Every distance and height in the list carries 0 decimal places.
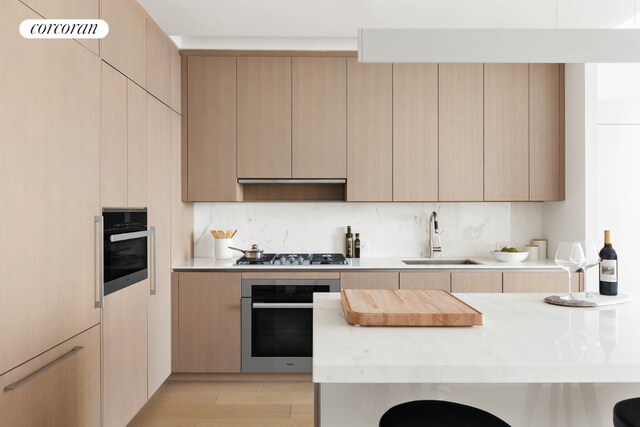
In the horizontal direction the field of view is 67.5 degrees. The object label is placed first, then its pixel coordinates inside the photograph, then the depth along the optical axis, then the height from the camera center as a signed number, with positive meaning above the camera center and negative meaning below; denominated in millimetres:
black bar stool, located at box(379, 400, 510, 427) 1313 -577
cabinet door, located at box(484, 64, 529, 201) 3727 +629
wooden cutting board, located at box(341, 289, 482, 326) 1522 -324
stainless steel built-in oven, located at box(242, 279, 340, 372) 3441 -808
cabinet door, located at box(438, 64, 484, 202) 3727 +628
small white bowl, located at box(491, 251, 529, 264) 3654 -343
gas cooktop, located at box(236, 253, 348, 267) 3514 -368
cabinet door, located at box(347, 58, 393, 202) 3717 +619
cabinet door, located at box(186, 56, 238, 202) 3693 +646
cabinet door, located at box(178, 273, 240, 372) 3447 -798
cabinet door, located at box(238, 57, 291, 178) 3705 +755
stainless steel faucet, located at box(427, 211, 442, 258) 4035 -232
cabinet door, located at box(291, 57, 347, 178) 3711 +787
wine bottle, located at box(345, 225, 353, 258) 3996 -250
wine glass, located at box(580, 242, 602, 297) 1821 -166
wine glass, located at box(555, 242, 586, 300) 1792 -168
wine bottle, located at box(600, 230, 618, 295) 1871 -236
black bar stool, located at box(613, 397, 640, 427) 1274 -551
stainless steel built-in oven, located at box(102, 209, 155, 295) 2330 -190
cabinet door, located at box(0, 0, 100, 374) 1598 +89
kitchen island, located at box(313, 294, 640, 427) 1201 -383
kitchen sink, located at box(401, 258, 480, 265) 3922 -415
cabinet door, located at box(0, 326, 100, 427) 1626 -676
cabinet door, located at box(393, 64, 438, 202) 3723 +588
